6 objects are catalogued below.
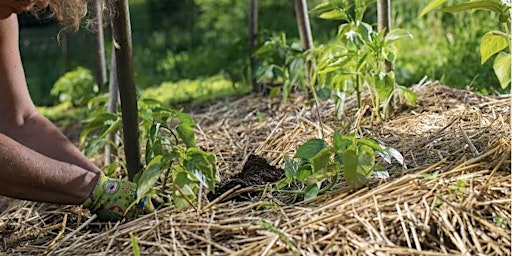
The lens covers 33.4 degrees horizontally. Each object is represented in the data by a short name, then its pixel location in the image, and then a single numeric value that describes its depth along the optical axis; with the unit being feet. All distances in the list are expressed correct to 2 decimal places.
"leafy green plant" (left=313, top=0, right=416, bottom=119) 8.52
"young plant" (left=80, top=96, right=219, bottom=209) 6.48
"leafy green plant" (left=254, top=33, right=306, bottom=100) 11.19
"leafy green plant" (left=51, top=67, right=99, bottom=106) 15.92
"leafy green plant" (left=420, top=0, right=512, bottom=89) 6.76
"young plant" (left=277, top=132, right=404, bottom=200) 6.26
